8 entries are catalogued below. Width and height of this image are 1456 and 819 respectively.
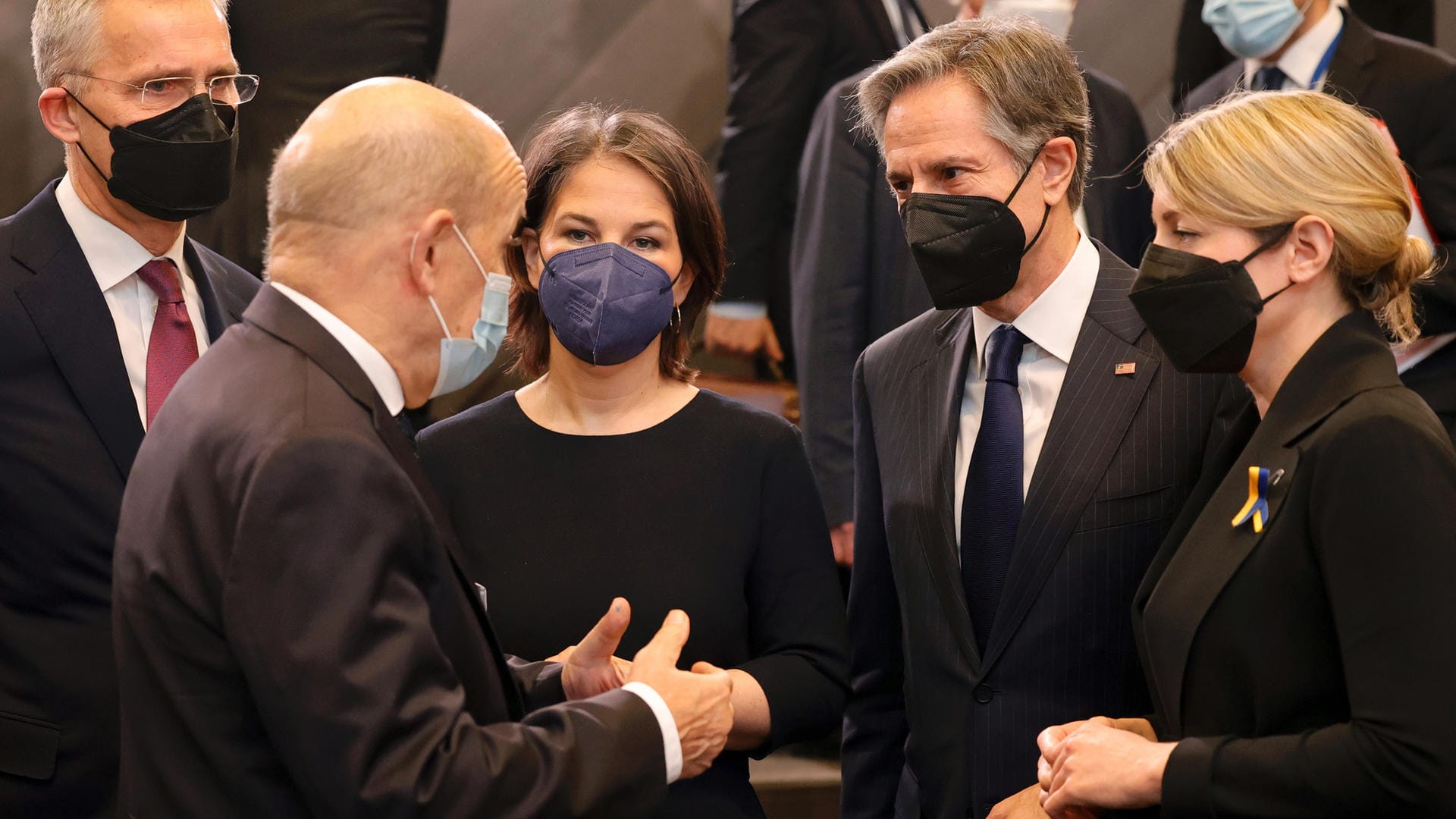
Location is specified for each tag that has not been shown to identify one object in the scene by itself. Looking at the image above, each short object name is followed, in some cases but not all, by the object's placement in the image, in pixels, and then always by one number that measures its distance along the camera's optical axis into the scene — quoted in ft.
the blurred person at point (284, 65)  24.86
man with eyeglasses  16.01
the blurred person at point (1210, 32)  29.17
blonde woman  11.12
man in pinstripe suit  14.52
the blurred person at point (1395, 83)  24.68
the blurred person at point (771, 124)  27.50
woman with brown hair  14.87
